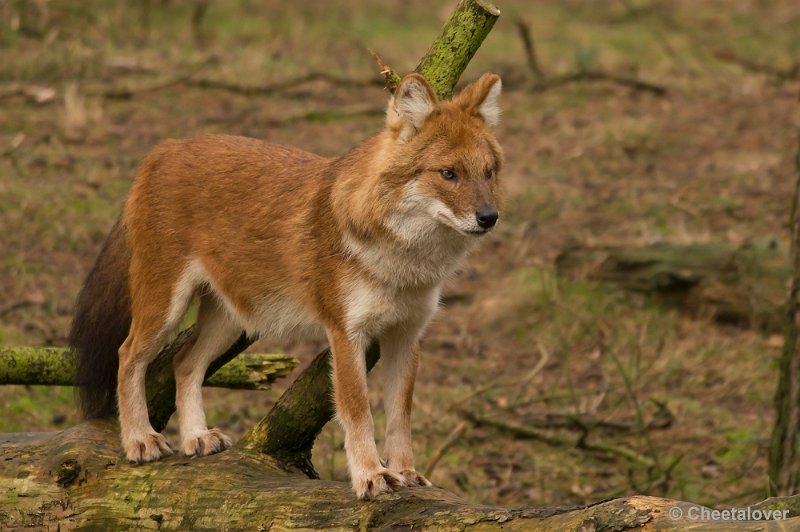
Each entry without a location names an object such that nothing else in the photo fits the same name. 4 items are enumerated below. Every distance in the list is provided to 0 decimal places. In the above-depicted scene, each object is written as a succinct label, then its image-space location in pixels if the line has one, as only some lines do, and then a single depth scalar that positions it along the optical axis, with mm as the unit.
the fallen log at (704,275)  20062
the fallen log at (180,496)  9242
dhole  10914
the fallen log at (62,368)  12672
